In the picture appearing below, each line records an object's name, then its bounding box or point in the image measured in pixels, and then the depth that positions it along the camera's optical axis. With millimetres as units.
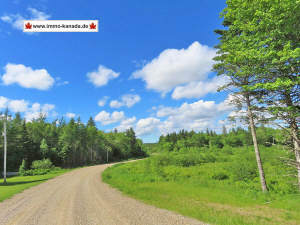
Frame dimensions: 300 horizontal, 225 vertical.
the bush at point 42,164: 36875
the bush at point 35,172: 32094
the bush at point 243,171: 19072
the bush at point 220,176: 20547
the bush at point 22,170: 32219
